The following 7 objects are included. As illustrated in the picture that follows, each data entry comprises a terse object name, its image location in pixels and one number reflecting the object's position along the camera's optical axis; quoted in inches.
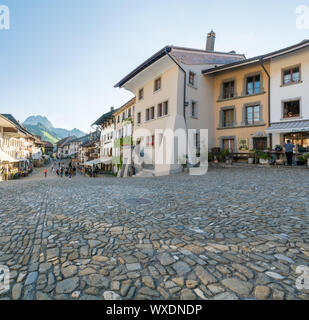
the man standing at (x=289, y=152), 535.6
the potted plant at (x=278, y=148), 630.4
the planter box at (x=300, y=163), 540.2
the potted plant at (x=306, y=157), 520.8
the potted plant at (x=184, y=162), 642.5
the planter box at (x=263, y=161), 606.6
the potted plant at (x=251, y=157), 646.1
